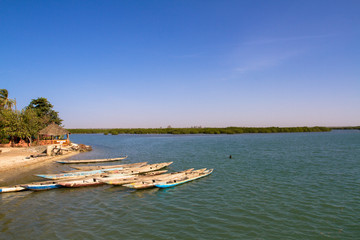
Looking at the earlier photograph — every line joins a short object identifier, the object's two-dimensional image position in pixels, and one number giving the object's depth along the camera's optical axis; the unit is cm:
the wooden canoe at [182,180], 1435
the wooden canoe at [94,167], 1956
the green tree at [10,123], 3225
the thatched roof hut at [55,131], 3247
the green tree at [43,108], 4809
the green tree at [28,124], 3353
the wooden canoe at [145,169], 1812
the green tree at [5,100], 4377
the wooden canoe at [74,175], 1603
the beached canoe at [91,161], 2431
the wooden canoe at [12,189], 1260
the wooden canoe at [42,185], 1319
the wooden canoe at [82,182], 1408
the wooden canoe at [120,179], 1455
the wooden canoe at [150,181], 1363
